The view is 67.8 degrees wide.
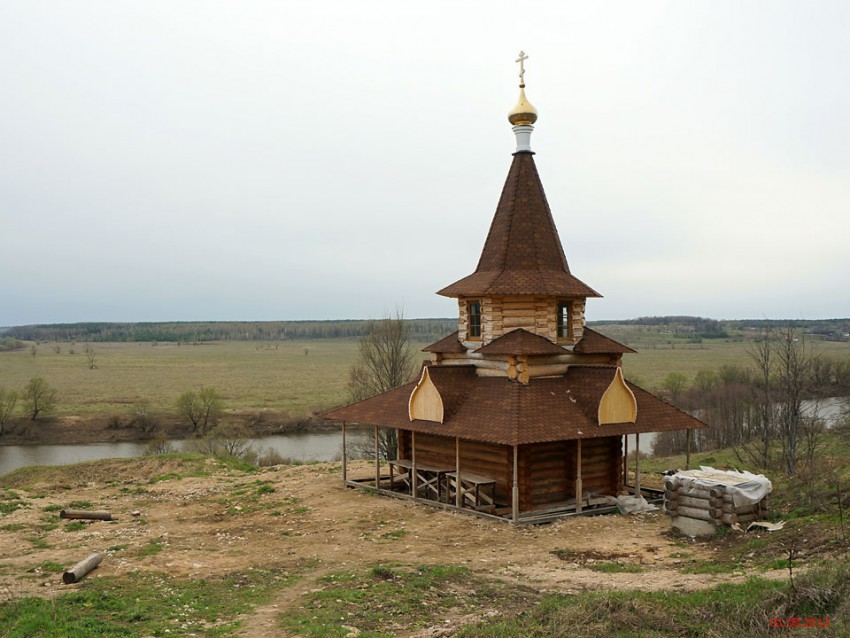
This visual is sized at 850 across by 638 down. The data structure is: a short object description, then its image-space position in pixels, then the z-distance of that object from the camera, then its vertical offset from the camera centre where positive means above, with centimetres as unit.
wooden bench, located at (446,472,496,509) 1577 -422
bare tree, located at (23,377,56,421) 4966 -565
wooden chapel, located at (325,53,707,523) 1564 -189
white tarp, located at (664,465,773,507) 1328 -339
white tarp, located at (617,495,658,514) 1600 -456
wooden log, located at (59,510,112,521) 1652 -491
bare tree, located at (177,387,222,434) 4906 -633
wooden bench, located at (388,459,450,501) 1728 -433
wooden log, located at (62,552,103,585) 1092 -429
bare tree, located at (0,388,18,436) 4812 -594
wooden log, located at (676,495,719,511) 1332 -377
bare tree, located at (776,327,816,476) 2484 -279
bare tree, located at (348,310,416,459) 2991 -143
